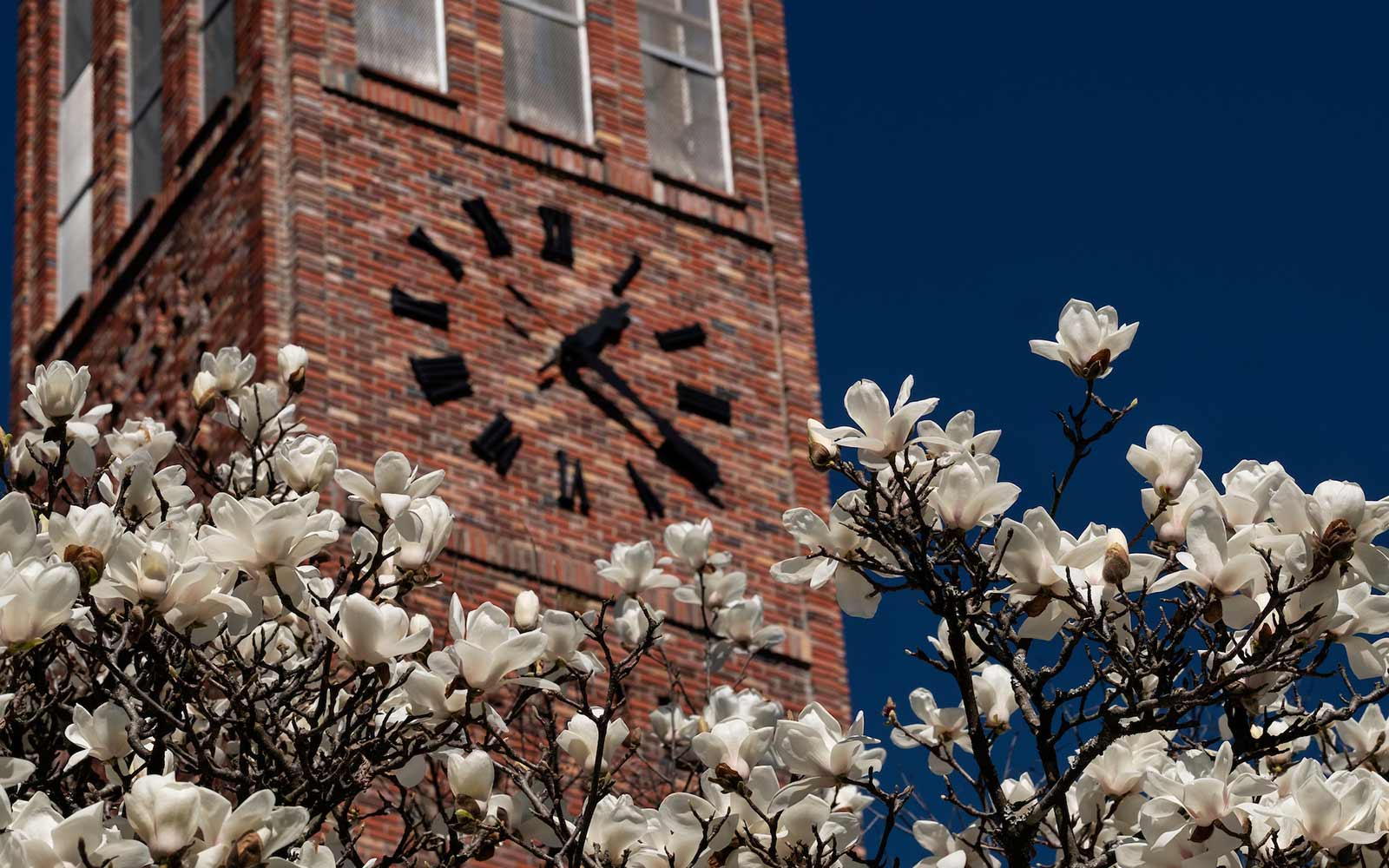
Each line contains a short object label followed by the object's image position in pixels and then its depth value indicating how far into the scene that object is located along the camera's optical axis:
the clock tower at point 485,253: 29.53
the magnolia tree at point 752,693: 9.20
